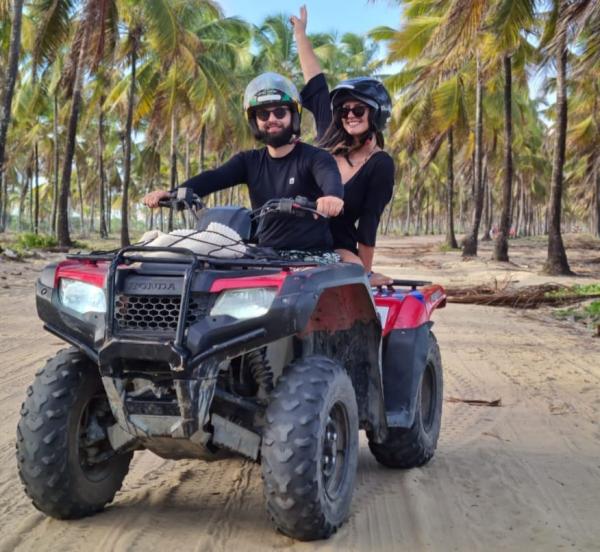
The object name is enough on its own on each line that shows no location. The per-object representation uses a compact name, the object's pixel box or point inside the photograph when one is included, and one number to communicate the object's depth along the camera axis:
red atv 2.92
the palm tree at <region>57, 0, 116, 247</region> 20.73
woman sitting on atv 4.46
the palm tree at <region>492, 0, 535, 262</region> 14.59
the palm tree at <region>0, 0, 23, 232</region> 17.48
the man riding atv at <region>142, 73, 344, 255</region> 3.90
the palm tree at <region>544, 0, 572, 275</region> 18.53
